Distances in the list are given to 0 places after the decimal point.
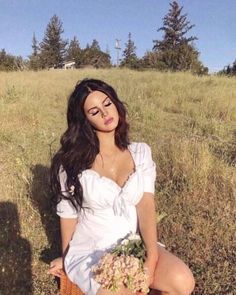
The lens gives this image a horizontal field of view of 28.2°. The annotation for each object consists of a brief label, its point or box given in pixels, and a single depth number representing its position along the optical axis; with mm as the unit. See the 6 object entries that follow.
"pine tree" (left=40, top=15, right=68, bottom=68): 49406
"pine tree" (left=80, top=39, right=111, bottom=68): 46950
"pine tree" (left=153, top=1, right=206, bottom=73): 28753
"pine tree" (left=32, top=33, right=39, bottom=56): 63919
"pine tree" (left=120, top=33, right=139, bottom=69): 56244
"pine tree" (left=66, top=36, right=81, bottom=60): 49594
